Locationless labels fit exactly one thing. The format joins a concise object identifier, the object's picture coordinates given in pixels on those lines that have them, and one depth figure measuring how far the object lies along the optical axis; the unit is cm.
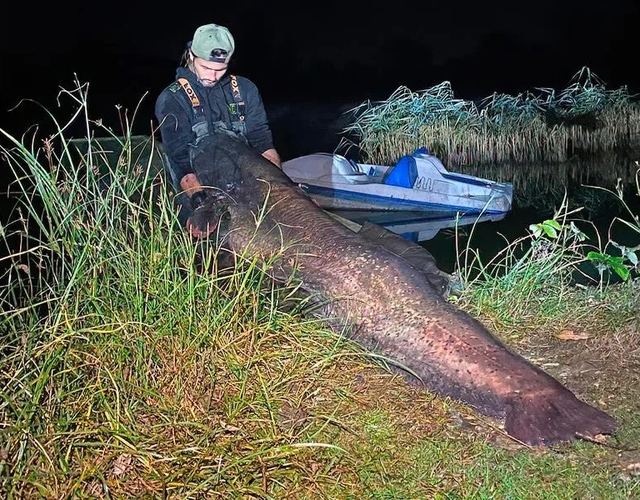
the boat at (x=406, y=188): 1030
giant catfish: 320
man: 502
